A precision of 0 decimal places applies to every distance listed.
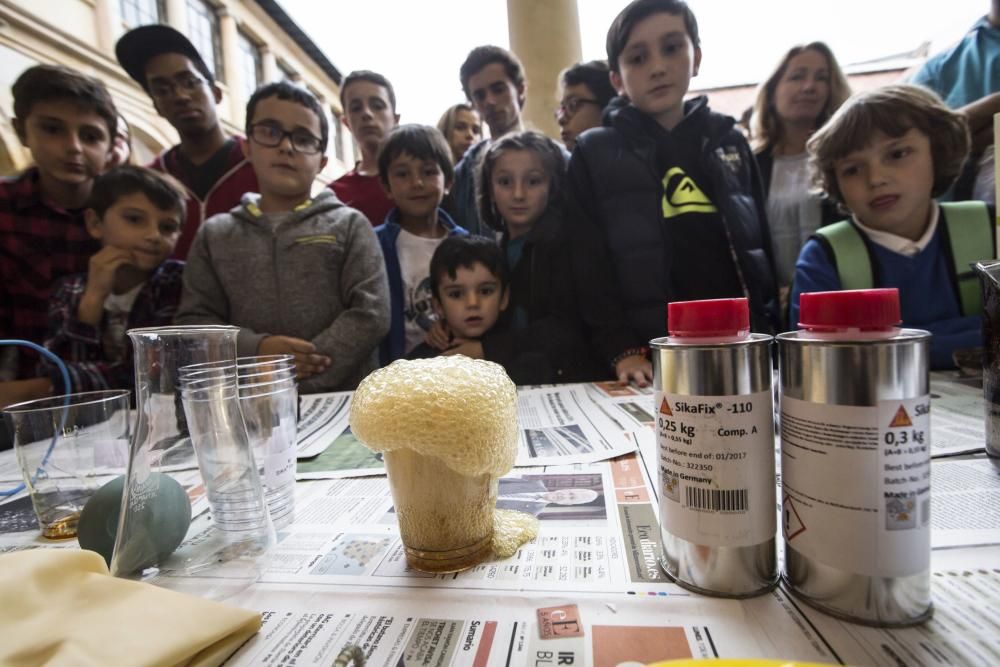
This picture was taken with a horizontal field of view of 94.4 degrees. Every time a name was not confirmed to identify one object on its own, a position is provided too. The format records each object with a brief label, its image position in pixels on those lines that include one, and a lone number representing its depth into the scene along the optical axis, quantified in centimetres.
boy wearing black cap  147
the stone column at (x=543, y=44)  239
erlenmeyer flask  42
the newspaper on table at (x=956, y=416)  58
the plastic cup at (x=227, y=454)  45
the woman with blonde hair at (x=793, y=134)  132
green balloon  42
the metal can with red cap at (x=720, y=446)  32
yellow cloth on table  28
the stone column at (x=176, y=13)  409
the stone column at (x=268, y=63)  586
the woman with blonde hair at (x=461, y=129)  182
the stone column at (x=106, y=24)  335
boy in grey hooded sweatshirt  121
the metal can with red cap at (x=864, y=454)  28
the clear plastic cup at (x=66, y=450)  56
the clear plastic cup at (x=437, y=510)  39
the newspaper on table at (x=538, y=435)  65
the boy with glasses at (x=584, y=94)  153
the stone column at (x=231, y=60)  499
